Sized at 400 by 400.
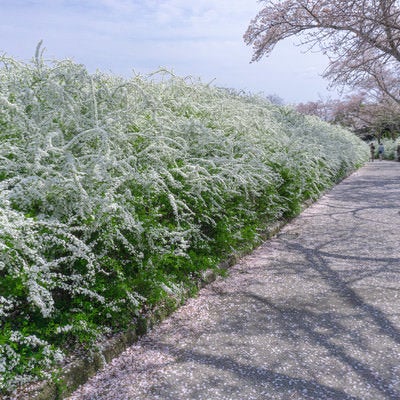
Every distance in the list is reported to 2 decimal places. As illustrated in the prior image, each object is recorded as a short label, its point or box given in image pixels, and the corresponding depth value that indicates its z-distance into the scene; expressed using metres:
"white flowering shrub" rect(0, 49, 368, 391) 2.17
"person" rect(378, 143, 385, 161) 29.30
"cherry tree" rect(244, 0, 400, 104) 5.93
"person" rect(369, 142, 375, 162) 27.79
